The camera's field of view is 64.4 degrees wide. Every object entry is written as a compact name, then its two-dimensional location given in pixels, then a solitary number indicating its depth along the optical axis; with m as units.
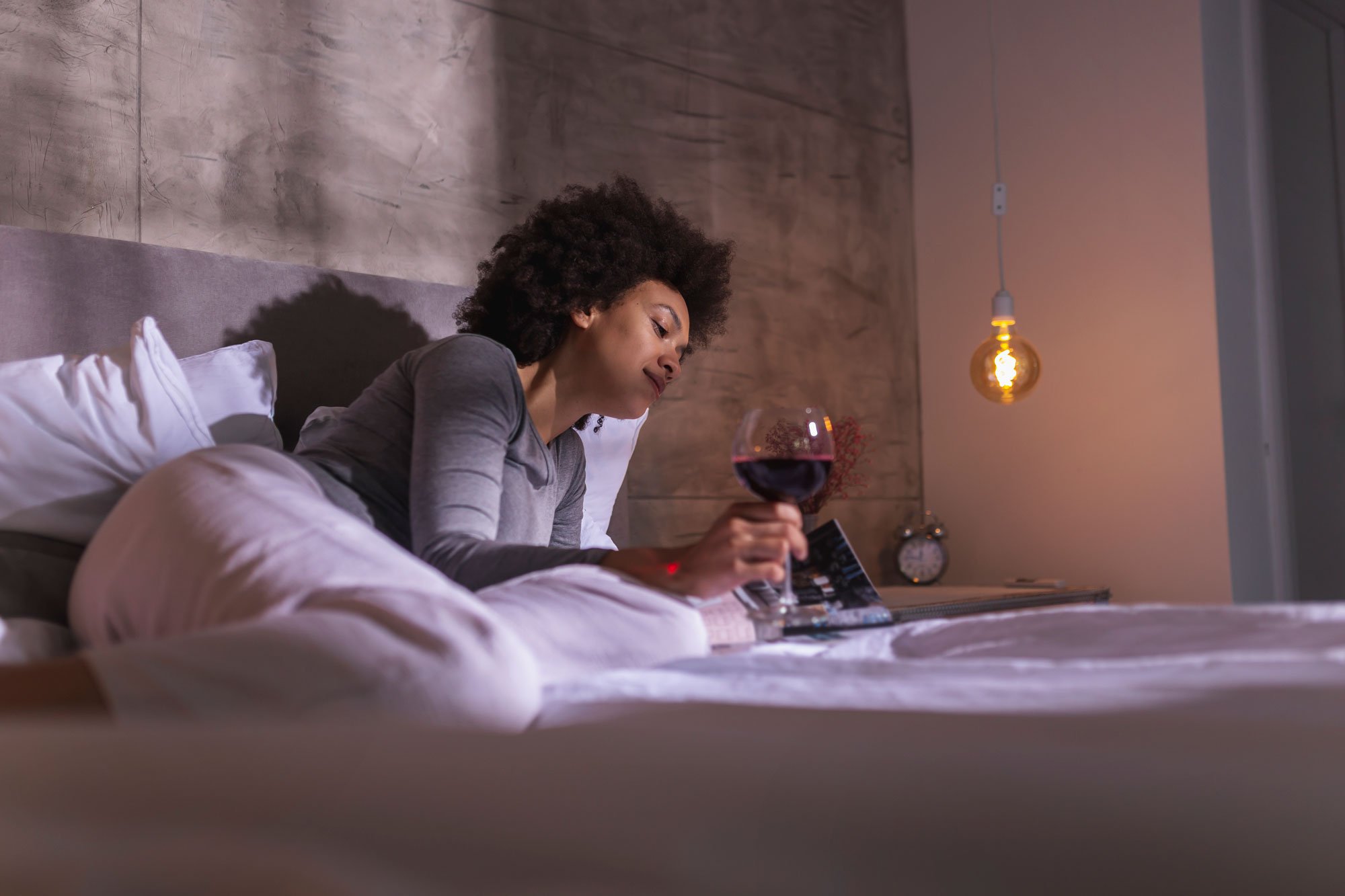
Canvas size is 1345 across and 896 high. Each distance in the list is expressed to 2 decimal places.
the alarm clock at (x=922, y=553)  3.44
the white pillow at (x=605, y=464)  2.30
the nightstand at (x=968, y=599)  2.44
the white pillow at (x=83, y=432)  1.42
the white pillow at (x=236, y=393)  1.76
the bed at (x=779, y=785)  0.52
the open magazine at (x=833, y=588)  1.28
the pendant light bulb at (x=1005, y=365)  3.04
